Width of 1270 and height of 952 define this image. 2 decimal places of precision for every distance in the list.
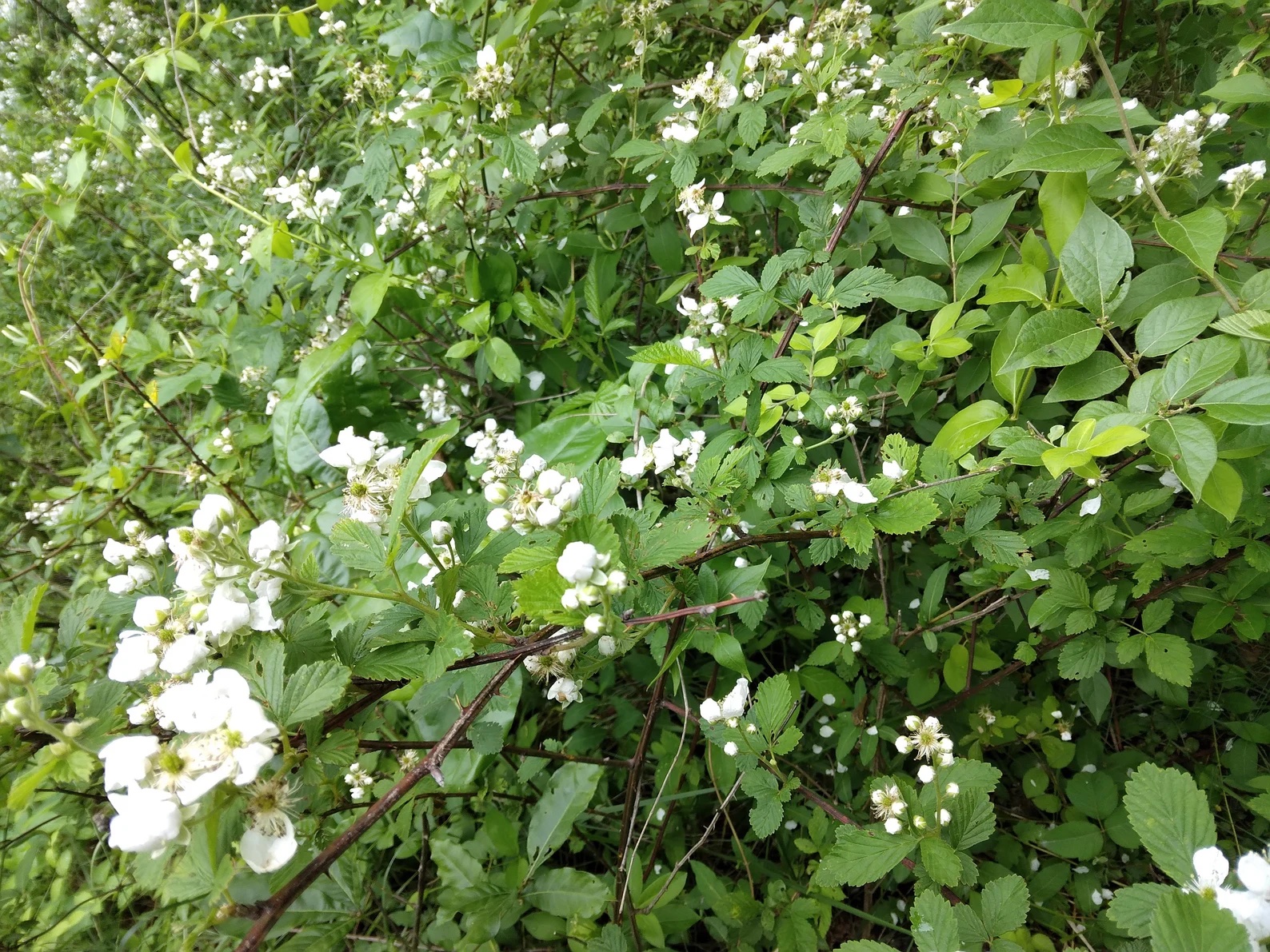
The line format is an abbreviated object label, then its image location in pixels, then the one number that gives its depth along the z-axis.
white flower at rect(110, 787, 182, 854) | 0.34
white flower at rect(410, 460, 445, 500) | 0.43
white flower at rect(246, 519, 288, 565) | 0.40
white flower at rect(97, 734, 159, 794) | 0.36
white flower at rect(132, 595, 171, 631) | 0.40
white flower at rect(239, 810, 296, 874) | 0.37
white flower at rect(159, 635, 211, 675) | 0.38
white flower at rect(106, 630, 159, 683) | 0.39
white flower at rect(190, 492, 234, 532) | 0.39
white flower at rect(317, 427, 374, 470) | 0.44
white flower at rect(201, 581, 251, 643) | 0.39
